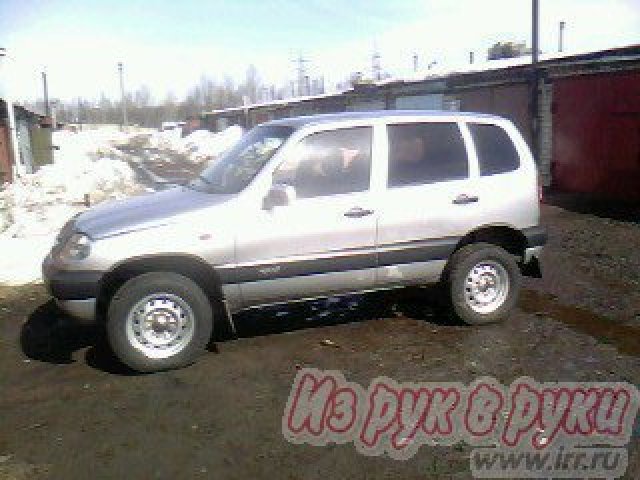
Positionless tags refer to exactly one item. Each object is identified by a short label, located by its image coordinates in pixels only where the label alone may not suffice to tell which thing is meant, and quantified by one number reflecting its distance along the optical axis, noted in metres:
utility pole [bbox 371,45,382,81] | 93.28
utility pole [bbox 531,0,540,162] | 15.16
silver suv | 4.68
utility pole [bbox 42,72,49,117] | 60.40
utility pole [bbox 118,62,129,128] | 81.47
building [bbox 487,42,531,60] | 34.47
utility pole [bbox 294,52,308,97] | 107.10
